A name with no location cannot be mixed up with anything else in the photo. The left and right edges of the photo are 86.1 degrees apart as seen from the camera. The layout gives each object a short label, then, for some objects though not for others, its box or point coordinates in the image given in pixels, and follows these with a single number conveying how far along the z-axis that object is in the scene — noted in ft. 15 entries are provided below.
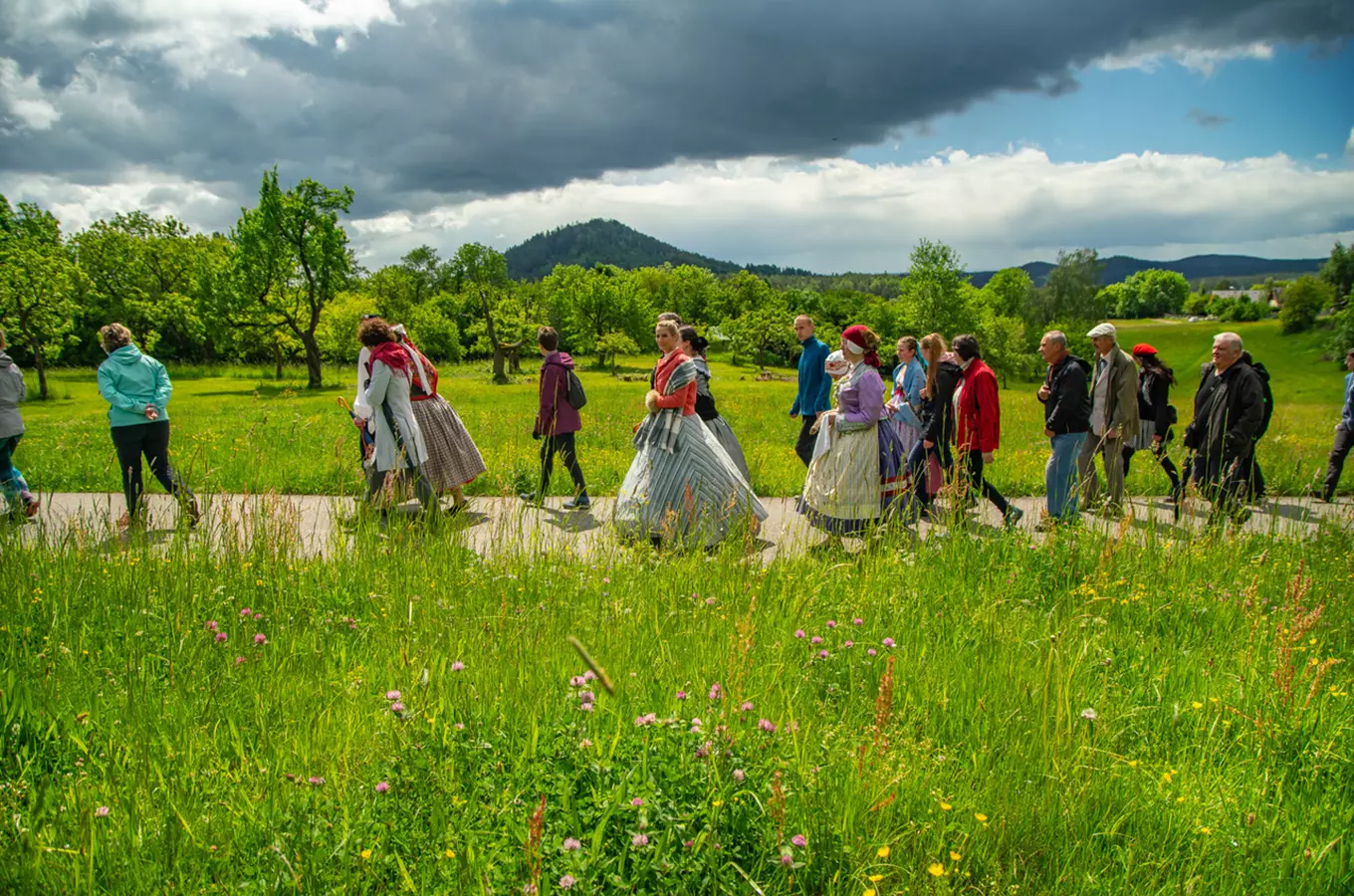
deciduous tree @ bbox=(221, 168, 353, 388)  136.67
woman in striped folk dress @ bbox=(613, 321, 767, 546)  24.07
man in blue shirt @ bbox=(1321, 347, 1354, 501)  35.11
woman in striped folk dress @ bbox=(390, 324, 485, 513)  30.01
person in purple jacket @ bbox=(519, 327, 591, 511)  30.01
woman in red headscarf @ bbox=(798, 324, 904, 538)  24.06
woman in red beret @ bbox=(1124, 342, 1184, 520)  34.42
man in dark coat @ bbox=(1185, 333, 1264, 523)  28.04
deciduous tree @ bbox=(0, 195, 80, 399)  99.04
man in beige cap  28.63
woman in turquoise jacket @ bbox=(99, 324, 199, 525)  25.72
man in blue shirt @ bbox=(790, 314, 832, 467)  32.12
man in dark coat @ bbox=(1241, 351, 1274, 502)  28.96
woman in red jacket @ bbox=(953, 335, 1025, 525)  27.94
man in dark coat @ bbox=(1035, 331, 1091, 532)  29.01
